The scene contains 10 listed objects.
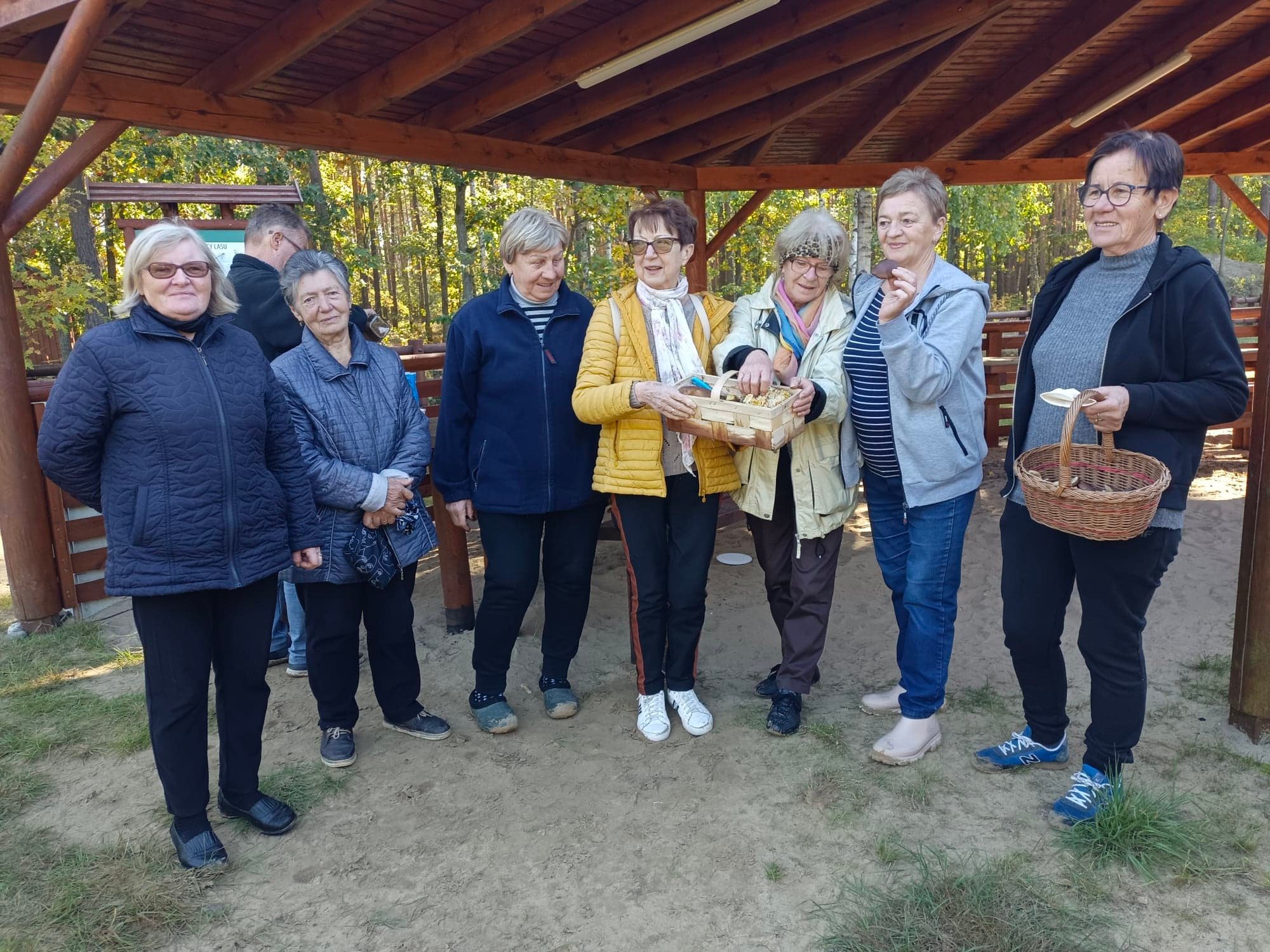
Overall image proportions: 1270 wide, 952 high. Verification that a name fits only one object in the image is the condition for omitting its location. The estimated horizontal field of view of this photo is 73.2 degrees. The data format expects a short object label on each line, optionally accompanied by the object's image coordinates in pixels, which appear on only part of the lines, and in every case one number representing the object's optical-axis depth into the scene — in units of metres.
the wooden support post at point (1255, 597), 3.00
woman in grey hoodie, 2.64
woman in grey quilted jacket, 2.90
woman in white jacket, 2.92
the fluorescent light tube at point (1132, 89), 5.52
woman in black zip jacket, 2.26
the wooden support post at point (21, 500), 4.54
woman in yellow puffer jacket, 3.00
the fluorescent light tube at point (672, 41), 4.19
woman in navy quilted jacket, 2.31
